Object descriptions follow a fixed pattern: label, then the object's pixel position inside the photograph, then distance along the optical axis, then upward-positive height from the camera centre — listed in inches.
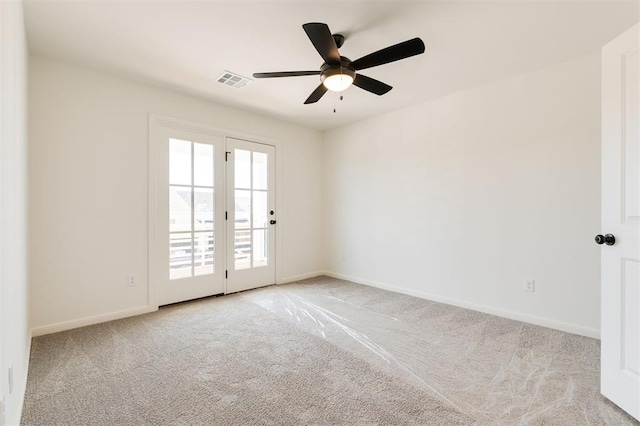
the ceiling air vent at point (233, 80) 119.3 +56.2
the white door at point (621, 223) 63.7 -2.6
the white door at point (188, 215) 133.0 -1.2
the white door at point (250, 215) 156.9 -1.4
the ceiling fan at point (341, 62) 72.4 +43.0
